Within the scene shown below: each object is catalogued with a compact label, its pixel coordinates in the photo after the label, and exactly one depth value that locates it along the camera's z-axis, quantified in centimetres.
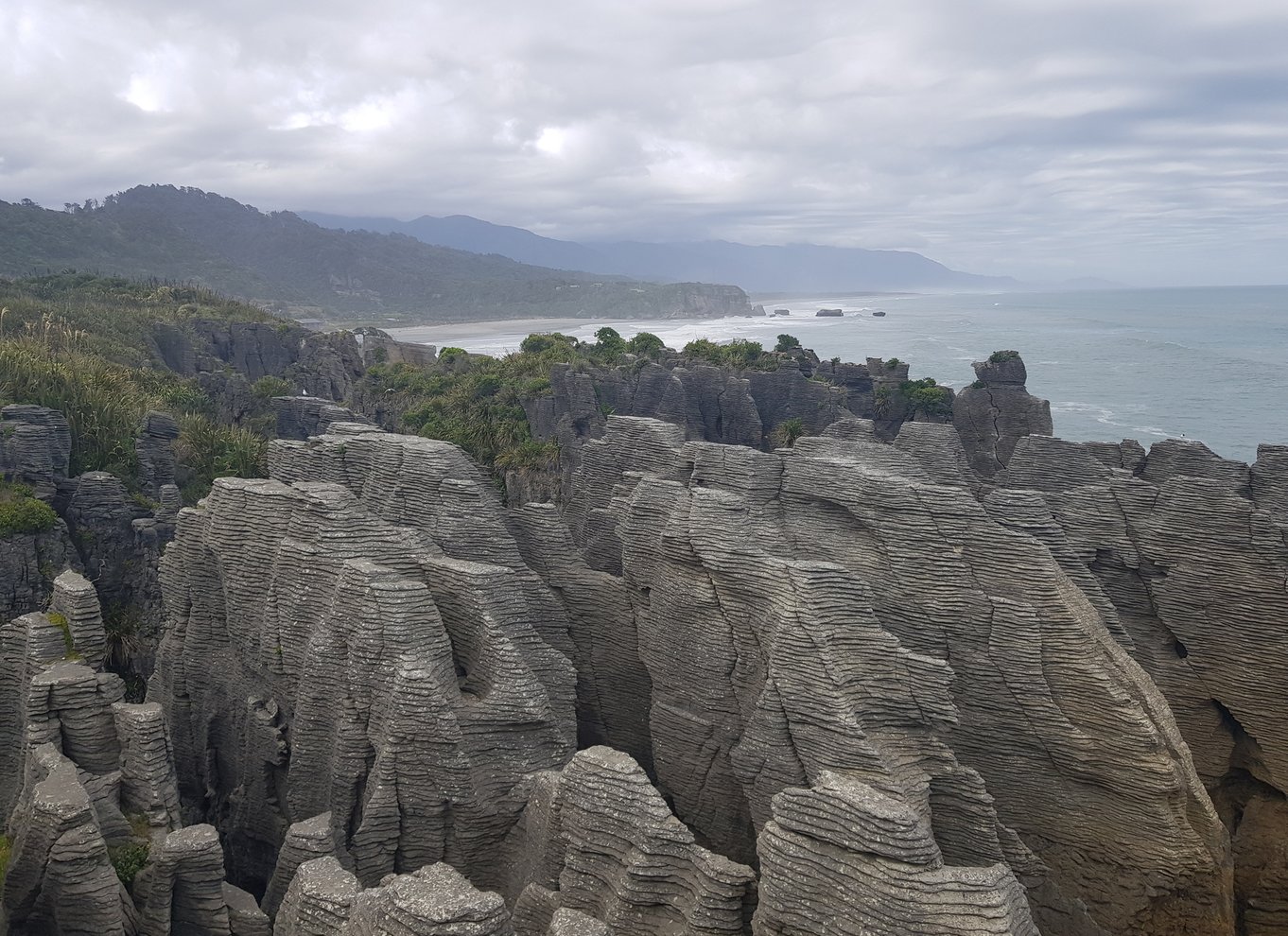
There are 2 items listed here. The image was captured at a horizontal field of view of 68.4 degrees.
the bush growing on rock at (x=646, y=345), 6012
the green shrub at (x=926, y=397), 4512
